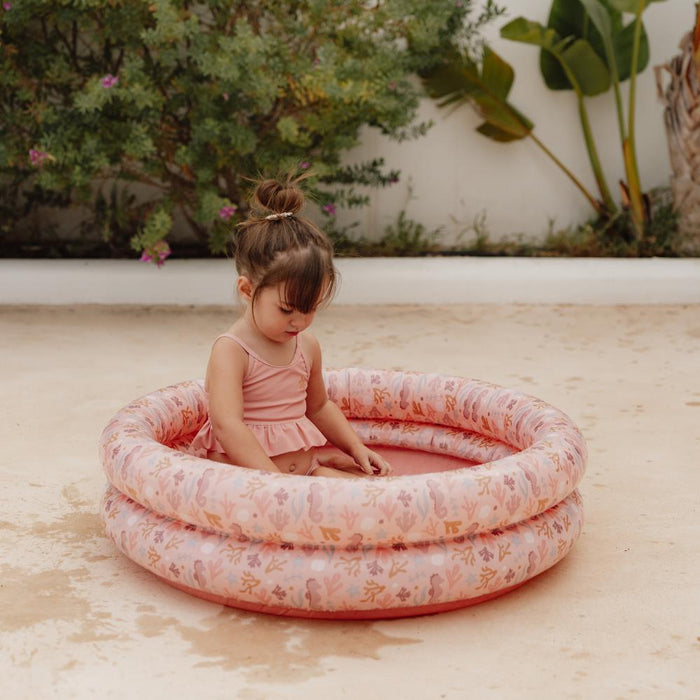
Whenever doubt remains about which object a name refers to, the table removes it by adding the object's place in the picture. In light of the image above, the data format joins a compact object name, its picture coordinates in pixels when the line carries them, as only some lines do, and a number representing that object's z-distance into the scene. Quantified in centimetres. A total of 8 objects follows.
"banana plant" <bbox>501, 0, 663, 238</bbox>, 630
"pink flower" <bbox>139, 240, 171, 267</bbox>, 562
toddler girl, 250
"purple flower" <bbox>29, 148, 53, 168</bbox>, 539
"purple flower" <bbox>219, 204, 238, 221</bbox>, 555
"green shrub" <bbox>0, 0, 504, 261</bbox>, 526
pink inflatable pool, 209
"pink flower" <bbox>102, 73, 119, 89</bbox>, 524
